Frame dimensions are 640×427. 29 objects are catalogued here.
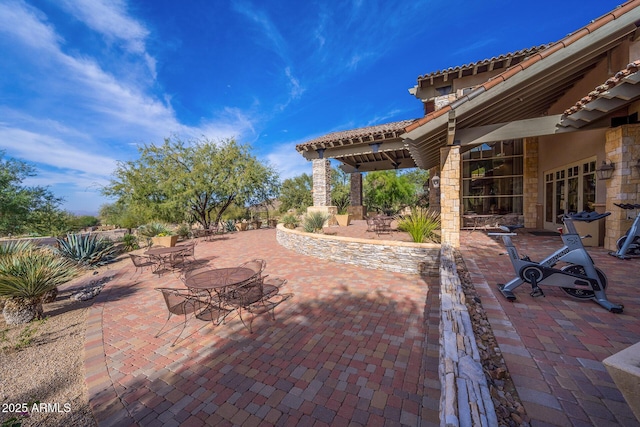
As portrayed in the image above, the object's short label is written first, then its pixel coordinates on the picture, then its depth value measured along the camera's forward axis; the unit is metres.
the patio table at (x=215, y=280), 3.67
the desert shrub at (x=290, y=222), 11.90
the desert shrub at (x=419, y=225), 6.74
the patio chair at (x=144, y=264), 6.38
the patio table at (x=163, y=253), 6.59
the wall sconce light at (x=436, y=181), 8.66
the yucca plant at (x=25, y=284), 4.17
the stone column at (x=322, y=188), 12.05
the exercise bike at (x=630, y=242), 4.61
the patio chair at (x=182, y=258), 6.91
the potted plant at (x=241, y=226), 17.03
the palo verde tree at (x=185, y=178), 13.58
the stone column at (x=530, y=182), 9.42
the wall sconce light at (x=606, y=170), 5.40
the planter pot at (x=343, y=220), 12.51
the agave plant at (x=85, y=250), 8.05
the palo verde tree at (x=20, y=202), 9.34
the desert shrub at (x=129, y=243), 11.14
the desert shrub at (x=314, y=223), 10.09
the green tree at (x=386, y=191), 20.28
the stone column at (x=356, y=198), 15.83
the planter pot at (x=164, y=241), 10.59
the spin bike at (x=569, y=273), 3.03
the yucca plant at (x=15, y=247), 5.83
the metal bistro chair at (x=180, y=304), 3.51
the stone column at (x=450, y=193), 5.77
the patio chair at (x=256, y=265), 4.61
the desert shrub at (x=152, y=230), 11.55
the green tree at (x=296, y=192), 29.72
